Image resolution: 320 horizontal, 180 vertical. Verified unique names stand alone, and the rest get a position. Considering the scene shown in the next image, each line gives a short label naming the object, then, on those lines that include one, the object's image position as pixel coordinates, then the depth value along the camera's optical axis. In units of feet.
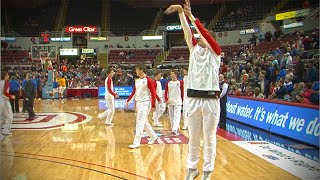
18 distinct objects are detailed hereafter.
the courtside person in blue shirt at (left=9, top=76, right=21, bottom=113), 50.42
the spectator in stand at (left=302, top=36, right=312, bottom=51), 55.02
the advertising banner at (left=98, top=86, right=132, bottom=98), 90.42
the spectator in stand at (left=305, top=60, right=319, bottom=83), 39.75
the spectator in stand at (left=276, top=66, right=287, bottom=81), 47.66
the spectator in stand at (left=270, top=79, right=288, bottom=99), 39.86
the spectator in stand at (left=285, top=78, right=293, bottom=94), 39.78
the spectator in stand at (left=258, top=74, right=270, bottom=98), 46.87
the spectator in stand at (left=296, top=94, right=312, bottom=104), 31.07
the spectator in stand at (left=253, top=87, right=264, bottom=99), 43.59
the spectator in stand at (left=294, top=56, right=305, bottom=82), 43.57
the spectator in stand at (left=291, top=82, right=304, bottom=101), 35.51
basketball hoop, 94.07
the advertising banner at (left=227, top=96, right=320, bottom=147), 27.96
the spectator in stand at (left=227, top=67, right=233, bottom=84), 61.97
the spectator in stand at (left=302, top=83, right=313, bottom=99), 31.45
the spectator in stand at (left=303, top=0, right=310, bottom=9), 93.50
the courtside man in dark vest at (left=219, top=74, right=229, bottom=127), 40.16
